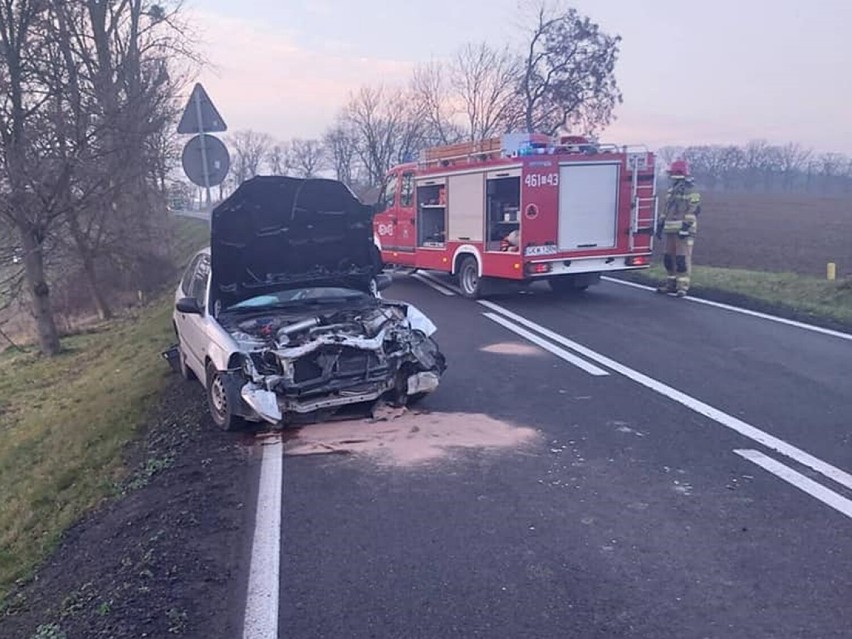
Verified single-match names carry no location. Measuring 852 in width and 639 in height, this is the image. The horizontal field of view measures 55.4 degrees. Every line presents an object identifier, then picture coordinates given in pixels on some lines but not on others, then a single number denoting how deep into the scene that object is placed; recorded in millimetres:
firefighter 13852
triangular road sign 10992
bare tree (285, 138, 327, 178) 83438
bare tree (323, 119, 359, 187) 71438
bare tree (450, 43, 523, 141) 37656
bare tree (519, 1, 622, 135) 36000
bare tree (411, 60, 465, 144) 48947
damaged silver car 6559
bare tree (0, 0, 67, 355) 15117
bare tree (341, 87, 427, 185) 59062
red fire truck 13242
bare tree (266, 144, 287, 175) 90500
